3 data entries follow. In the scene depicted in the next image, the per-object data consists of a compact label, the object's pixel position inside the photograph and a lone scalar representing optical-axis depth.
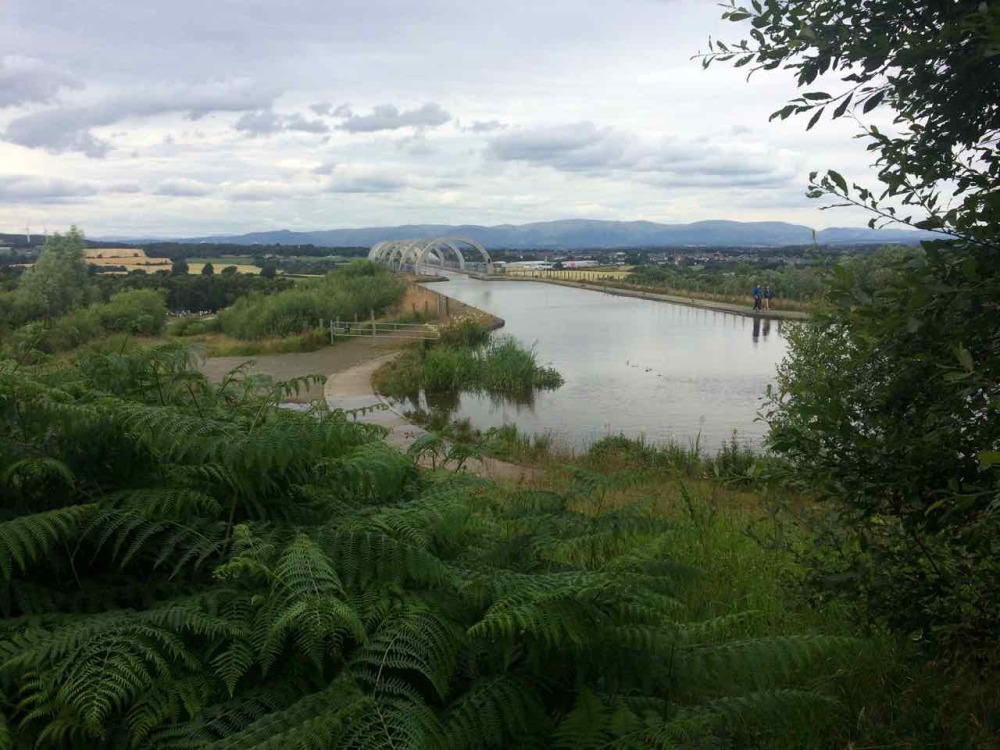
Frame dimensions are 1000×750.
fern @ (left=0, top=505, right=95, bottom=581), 1.80
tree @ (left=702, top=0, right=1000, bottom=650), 2.17
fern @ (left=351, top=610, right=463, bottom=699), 1.80
